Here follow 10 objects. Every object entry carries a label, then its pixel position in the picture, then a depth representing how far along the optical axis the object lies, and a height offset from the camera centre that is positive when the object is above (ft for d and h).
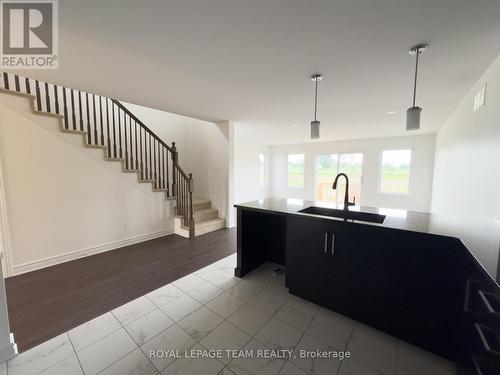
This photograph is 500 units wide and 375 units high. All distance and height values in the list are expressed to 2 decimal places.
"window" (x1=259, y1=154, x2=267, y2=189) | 26.71 +0.69
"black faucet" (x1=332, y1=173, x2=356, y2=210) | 6.85 -0.80
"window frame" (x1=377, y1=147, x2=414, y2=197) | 19.04 +0.46
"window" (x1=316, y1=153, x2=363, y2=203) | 22.07 +0.56
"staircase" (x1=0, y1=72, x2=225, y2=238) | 12.17 +0.90
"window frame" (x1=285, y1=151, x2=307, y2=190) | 25.76 -0.41
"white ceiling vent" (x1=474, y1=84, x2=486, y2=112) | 6.95 +2.99
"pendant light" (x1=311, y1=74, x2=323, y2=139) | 7.47 +2.27
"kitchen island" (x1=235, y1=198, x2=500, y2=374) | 4.17 -2.28
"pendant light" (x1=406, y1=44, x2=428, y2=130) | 5.76 +1.97
